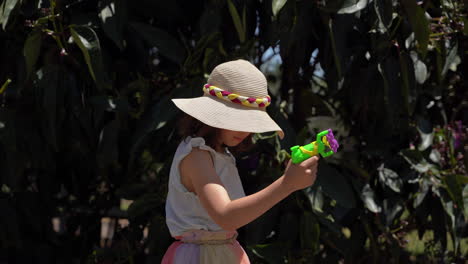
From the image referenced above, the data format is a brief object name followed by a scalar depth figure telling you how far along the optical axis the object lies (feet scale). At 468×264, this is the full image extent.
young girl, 4.55
